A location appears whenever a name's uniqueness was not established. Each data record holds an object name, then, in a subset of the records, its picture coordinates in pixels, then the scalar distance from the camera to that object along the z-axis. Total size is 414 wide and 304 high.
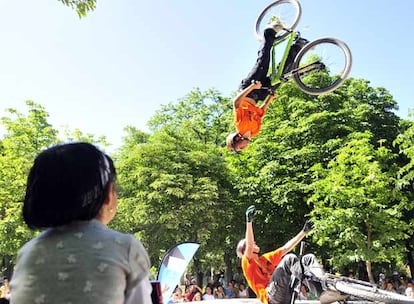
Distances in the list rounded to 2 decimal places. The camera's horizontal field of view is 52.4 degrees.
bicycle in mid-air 6.71
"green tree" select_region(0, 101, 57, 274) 14.52
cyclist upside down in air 6.38
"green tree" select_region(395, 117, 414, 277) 12.94
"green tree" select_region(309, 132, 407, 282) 12.05
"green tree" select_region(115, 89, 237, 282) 15.99
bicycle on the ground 5.84
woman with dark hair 1.17
